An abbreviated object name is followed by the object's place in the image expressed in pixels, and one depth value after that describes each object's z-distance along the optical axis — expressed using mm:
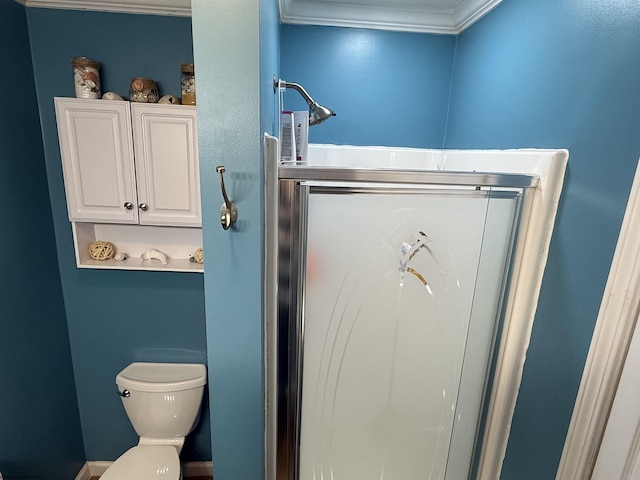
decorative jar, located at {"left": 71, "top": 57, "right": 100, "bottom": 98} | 1284
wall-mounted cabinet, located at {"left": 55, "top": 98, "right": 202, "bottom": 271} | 1302
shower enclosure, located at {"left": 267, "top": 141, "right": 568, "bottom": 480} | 884
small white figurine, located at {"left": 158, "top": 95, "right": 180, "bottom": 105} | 1347
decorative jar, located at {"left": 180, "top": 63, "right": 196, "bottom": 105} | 1334
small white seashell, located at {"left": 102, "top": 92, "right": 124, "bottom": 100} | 1312
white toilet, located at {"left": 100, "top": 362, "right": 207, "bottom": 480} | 1465
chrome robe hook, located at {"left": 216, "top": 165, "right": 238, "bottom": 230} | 754
